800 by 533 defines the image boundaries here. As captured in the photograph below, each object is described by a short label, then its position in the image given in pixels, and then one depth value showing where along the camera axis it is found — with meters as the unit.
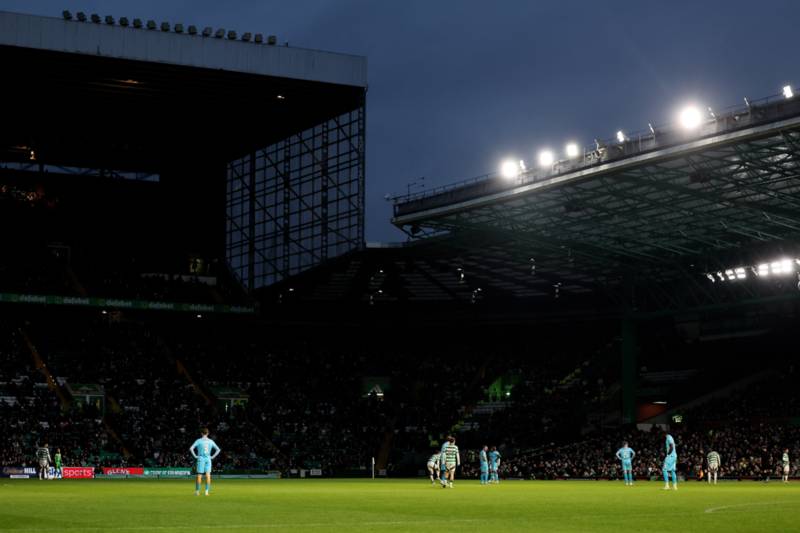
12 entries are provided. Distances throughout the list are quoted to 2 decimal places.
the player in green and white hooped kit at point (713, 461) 50.62
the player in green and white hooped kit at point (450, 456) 42.72
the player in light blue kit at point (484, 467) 50.03
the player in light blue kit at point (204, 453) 32.56
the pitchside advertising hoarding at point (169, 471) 63.75
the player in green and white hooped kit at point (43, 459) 56.41
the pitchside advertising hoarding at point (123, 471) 62.31
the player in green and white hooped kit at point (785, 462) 53.19
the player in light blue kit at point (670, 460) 40.84
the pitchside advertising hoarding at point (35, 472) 59.25
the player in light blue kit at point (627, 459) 46.78
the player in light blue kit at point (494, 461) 53.00
